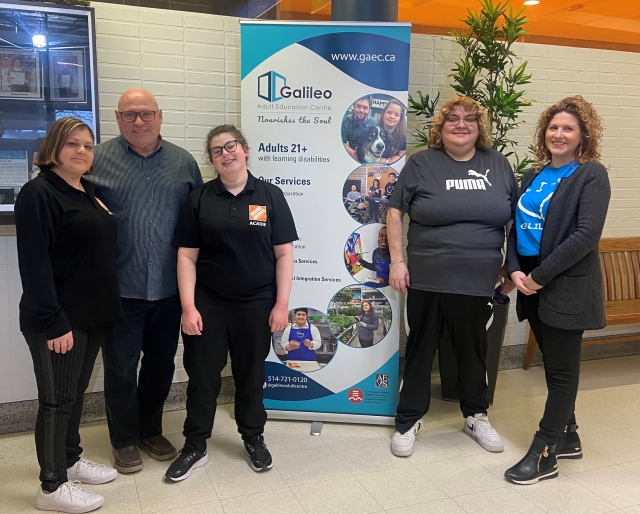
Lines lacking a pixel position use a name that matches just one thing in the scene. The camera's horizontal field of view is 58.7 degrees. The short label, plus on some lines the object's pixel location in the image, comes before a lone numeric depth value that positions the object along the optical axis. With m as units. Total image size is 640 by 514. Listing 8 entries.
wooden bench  3.88
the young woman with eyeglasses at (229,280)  2.36
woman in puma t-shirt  2.60
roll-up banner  2.80
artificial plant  3.02
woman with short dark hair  1.99
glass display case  2.66
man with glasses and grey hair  2.40
